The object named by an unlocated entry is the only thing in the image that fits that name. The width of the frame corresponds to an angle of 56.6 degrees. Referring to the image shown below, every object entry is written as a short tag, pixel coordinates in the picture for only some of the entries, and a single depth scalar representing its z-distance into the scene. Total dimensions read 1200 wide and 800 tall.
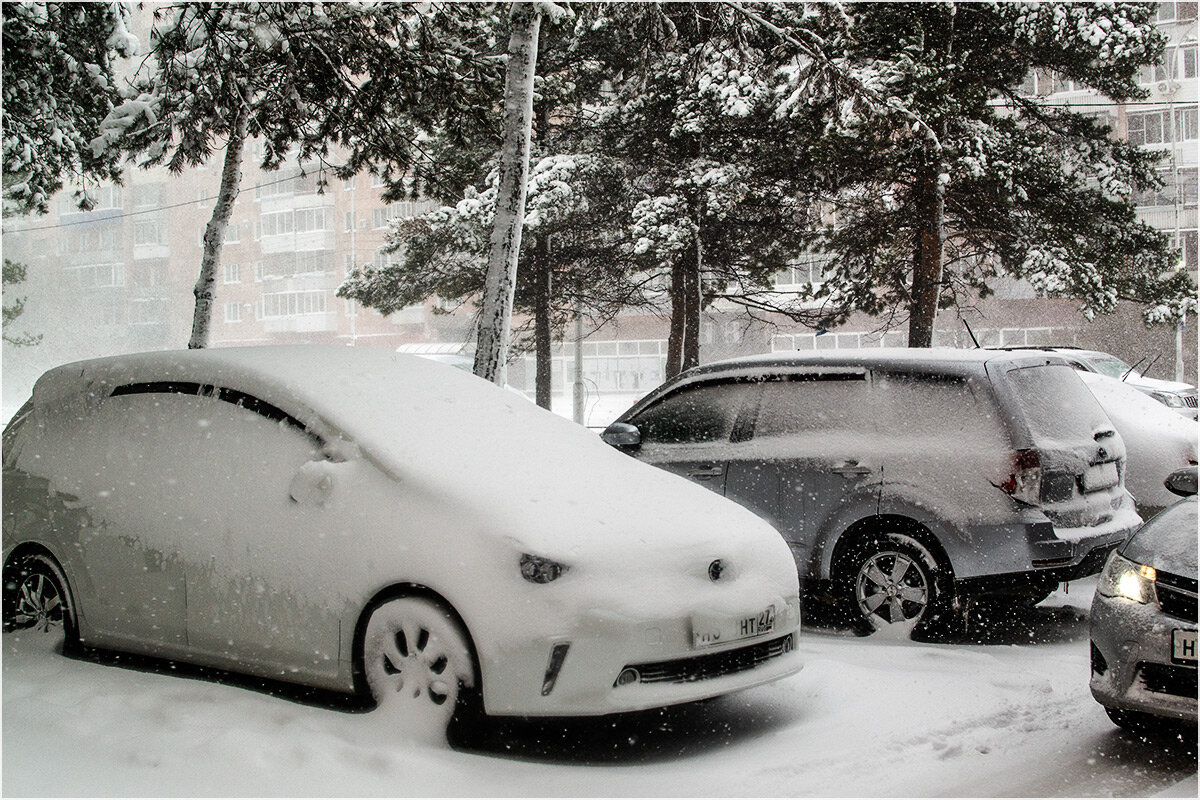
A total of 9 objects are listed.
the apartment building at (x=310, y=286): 44.41
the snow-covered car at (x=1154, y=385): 17.64
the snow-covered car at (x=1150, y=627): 4.20
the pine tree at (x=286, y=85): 11.17
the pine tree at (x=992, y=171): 17.92
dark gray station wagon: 6.34
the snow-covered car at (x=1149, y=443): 9.23
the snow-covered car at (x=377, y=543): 4.34
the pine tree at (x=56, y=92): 10.75
